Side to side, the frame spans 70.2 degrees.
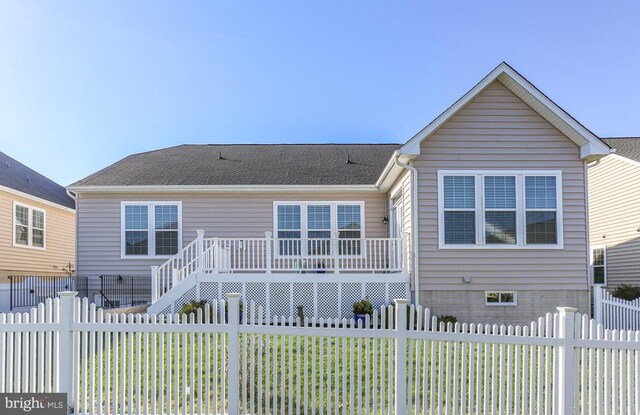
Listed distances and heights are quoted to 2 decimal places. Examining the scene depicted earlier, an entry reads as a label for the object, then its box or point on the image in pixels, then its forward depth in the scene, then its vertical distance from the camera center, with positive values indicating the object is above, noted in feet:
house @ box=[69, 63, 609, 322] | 34.83 -0.47
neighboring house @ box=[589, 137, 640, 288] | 48.14 +1.06
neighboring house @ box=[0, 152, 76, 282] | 50.42 +0.60
